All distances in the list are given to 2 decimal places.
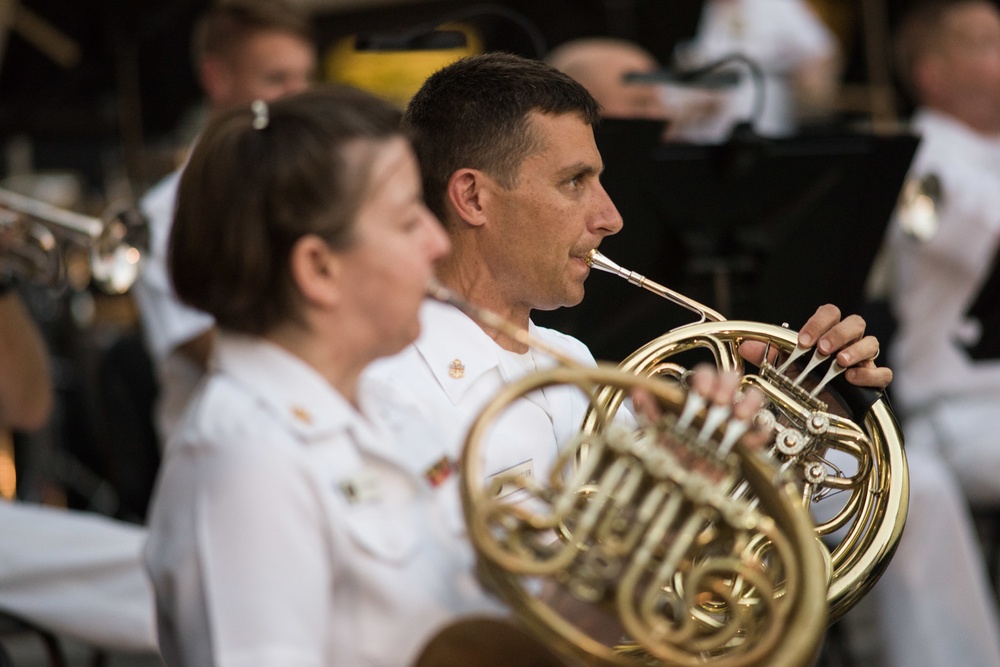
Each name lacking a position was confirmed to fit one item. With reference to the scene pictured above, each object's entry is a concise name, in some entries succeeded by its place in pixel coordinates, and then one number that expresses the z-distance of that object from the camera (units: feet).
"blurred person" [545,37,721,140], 23.48
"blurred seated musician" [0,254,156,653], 17.22
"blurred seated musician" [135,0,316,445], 22.66
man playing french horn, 12.69
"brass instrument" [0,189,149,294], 19.29
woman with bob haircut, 8.76
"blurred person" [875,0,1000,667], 21.29
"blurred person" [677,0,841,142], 34.24
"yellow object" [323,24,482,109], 34.96
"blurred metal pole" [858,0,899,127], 44.14
